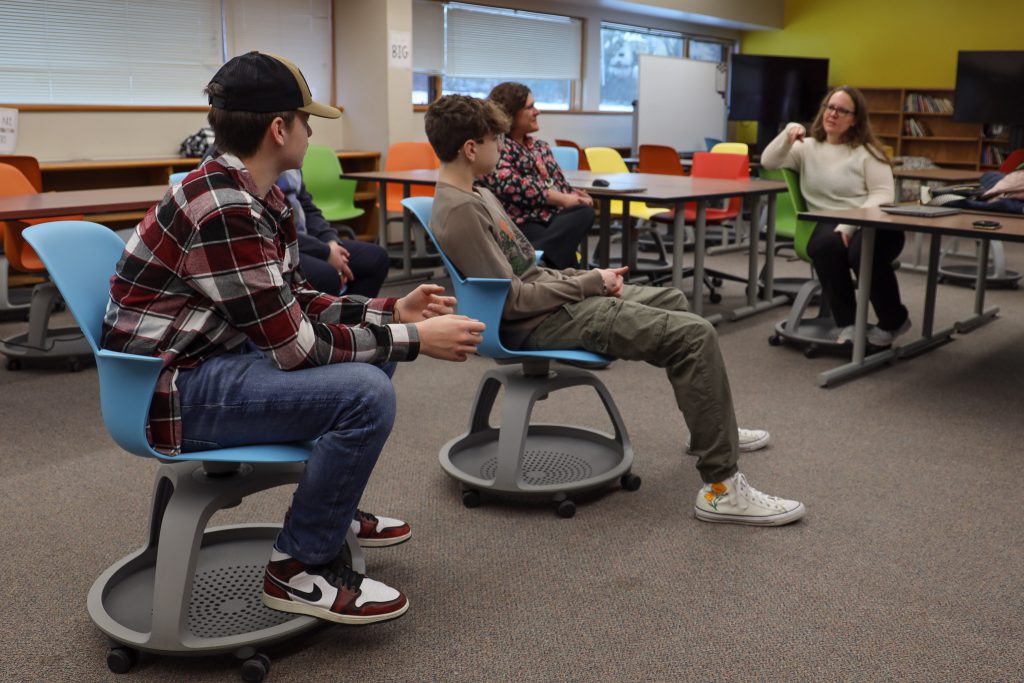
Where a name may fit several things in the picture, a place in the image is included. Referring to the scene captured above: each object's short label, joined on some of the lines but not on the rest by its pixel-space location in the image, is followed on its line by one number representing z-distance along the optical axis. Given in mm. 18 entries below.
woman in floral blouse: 4055
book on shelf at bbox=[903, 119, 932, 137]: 9508
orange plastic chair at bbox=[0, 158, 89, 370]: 3695
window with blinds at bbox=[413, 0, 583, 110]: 7566
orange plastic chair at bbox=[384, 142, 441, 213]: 6230
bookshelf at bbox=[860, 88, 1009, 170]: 9133
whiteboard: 8828
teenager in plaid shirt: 1518
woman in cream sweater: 3812
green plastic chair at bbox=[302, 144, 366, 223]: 5562
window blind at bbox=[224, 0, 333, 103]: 6336
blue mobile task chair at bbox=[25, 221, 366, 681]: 1521
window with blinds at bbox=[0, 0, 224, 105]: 5367
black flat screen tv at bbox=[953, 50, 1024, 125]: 7984
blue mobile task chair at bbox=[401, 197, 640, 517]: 2309
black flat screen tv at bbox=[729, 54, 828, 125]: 9461
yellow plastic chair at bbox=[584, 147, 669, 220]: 5977
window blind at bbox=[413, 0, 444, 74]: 7402
